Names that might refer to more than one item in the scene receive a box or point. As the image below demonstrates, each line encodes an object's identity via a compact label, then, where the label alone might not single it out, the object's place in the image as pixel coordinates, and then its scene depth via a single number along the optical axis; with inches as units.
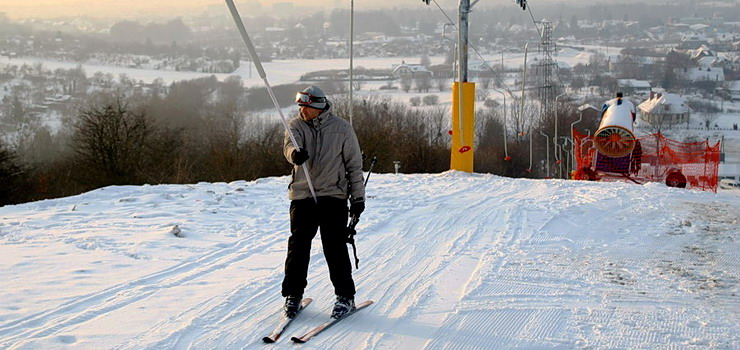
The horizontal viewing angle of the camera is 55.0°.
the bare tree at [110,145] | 1481.3
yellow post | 681.0
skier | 235.9
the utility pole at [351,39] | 597.6
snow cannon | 845.2
